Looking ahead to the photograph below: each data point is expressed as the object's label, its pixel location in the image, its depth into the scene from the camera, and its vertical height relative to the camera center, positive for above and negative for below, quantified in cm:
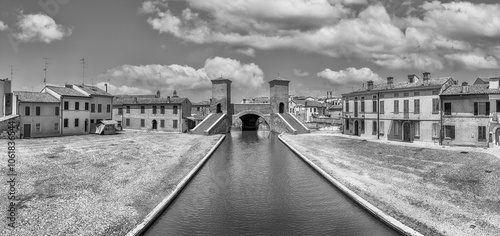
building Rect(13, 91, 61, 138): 3794 +98
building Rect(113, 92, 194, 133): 5678 +136
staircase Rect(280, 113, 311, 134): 5877 -70
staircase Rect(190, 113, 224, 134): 5685 -65
